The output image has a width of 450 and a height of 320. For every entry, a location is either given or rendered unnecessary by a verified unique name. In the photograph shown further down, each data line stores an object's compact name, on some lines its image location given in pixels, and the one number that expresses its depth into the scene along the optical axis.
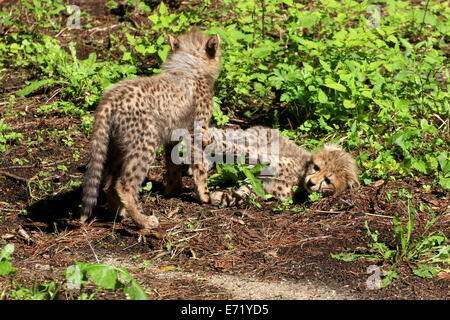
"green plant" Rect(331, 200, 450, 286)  12.12
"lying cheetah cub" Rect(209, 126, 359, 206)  15.11
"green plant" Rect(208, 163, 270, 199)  14.90
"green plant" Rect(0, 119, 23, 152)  16.94
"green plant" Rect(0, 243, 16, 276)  10.27
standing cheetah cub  13.33
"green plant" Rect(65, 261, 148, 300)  9.92
